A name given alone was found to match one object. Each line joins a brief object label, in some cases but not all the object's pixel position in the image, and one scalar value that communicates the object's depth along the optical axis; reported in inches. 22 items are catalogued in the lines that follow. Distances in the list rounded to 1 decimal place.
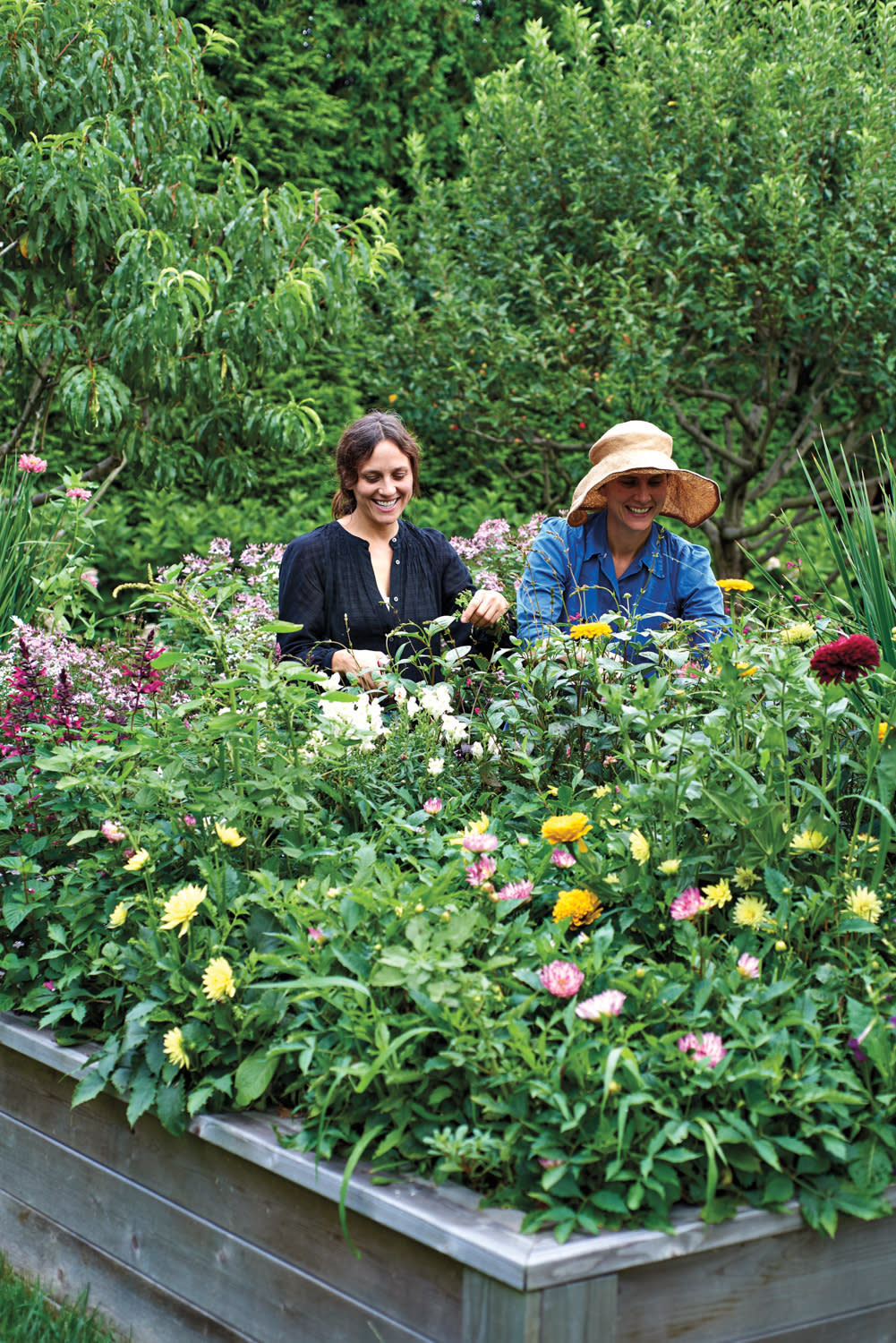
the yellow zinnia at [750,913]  79.7
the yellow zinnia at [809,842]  83.4
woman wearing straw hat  144.5
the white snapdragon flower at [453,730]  108.4
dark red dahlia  78.5
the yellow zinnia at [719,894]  81.5
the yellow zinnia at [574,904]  83.0
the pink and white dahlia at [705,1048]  70.2
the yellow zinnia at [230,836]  88.7
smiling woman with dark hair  156.9
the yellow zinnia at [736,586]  116.7
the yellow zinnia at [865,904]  79.2
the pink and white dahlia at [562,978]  74.5
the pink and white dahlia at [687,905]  78.6
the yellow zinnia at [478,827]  90.2
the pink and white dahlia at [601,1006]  71.7
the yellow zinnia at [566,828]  84.1
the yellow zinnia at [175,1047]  80.6
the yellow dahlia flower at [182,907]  82.9
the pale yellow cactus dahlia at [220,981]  80.3
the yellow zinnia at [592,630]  103.6
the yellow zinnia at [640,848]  83.2
